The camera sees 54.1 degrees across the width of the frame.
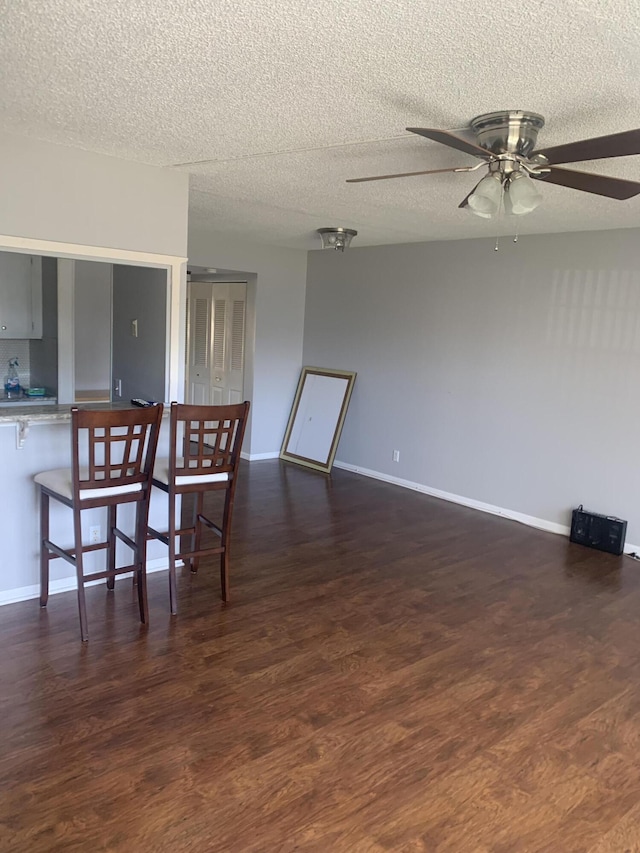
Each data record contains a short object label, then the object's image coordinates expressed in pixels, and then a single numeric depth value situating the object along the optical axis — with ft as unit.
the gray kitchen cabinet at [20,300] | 15.87
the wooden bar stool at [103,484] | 9.58
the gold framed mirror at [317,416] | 22.26
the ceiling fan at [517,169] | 7.97
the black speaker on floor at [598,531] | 15.26
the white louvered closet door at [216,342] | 23.38
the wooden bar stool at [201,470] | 10.58
